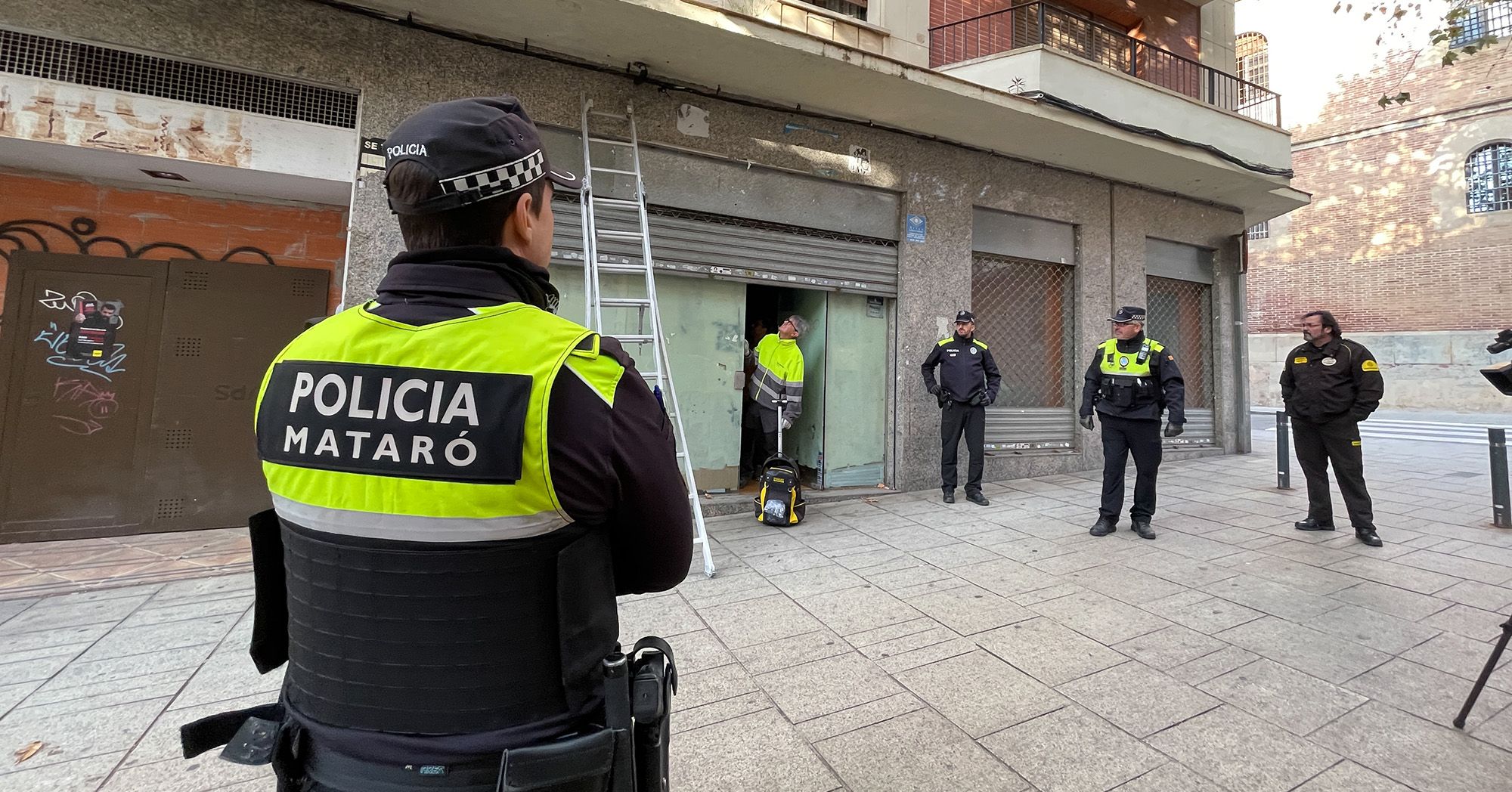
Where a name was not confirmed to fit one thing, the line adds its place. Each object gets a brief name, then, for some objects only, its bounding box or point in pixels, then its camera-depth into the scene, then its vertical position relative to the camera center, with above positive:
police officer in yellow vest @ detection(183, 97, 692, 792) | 0.92 -0.17
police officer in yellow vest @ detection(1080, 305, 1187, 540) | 5.21 +0.24
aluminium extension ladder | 4.48 +1.32
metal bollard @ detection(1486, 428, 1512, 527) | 5.44 -0.38
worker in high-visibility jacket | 6.20 +0.49
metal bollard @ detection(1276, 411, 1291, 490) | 7.09 -0.25
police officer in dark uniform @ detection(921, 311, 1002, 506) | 6.30 +0.41
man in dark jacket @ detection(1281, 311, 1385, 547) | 4.97 +0.30
